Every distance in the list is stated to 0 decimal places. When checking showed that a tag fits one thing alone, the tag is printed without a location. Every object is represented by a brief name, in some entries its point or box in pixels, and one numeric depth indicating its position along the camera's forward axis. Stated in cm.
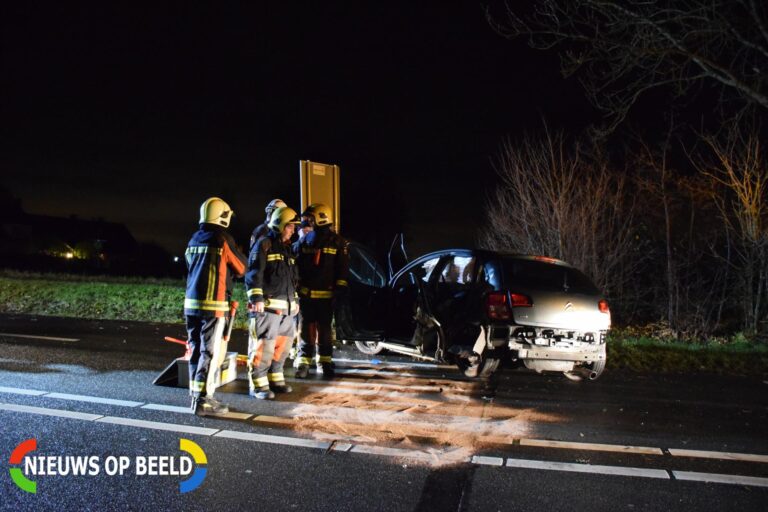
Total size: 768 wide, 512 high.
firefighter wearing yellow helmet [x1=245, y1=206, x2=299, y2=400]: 627
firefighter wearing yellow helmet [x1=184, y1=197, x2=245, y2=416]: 562
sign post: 938
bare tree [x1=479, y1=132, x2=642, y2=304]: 1279
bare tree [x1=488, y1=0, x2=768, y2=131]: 1028
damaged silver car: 676
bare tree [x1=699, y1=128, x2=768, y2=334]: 1185
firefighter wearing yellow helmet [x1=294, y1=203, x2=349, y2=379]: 736
